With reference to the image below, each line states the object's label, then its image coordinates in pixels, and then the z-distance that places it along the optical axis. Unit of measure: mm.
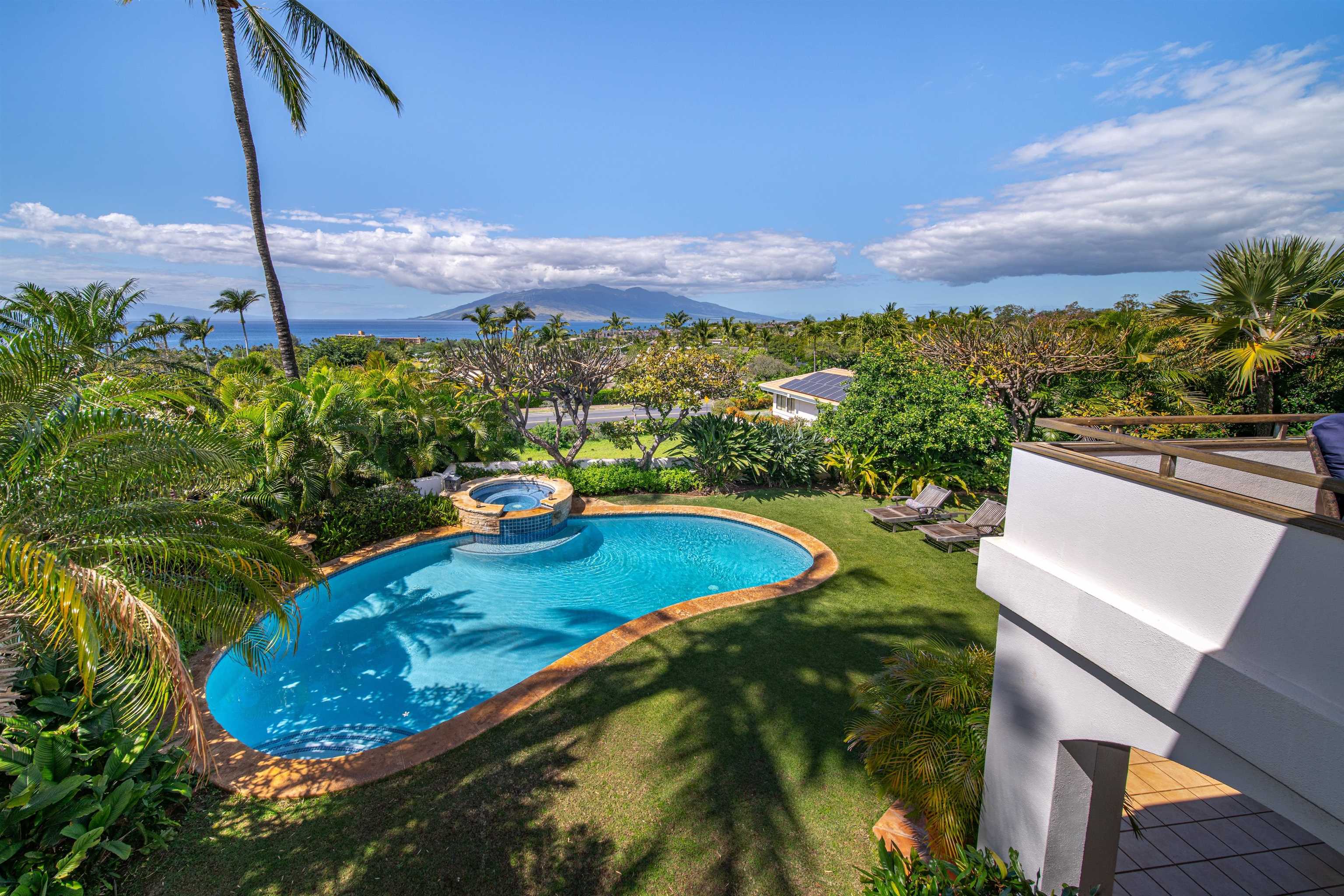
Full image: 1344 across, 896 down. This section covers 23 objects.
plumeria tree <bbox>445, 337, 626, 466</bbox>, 14766
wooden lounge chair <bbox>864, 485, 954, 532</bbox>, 12445
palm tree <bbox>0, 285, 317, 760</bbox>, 3500
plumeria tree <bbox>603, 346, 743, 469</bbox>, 15328
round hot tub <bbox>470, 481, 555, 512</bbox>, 14320
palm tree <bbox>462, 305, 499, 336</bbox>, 45188
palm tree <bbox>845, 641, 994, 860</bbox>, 4449
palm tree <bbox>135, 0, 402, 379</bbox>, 11453
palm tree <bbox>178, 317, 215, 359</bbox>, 41594
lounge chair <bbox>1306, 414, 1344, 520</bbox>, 2582
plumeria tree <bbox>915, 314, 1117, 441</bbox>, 13656
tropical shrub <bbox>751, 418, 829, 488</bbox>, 15422
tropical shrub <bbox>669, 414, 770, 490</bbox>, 15258
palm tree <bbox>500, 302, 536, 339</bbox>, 47719
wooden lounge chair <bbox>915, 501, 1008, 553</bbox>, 11148
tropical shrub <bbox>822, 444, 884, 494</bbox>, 14594
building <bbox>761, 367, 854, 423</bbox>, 22766
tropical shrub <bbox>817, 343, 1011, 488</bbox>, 13398
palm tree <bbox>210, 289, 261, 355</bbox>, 41938
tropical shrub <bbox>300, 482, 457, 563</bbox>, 11250
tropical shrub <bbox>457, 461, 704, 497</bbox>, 15367
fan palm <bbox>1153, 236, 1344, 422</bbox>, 8188
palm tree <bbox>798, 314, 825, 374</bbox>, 50531
